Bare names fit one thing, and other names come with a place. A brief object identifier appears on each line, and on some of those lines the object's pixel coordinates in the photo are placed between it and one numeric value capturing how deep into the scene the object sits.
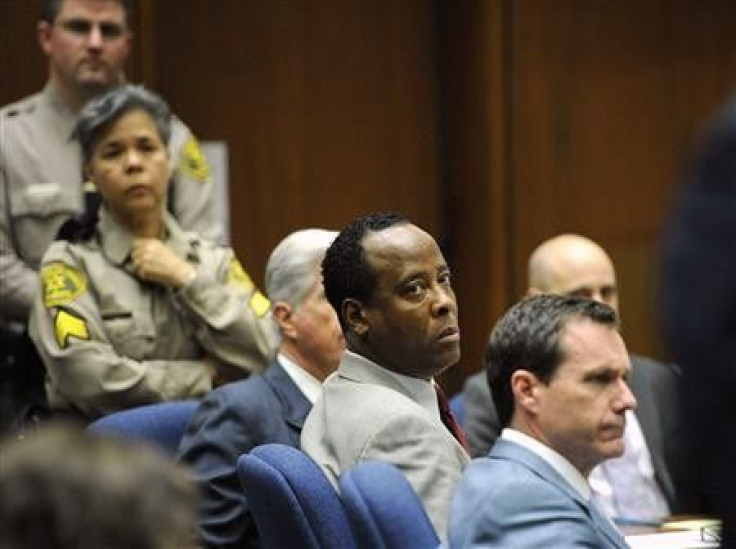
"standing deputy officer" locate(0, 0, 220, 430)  9.93
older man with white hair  7.54
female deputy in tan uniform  8.88
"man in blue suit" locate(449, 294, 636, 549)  5.75
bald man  9.26
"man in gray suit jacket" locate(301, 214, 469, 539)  6.71
